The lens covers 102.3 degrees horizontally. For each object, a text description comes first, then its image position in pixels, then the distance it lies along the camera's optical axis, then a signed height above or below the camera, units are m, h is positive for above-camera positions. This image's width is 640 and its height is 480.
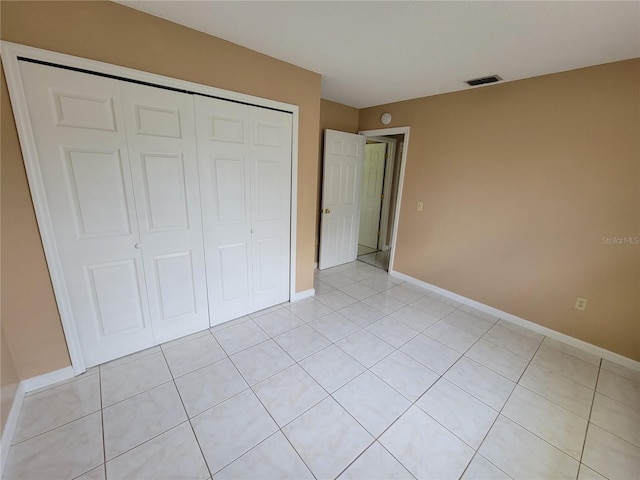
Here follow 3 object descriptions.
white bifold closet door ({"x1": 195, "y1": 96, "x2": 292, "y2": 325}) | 2.08 -0.23
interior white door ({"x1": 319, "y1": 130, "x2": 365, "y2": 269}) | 3.60 -0.23
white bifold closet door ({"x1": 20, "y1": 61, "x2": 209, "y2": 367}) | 1.52 -0.20
